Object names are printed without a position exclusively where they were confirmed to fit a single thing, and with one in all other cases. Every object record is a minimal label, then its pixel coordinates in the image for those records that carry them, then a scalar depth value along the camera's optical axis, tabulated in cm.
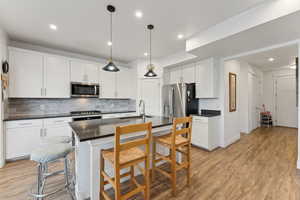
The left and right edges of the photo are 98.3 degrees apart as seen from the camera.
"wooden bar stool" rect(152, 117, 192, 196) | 175
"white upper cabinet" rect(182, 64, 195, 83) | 394
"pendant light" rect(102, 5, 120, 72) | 200
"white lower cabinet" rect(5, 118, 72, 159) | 266
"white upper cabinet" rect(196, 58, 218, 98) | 347
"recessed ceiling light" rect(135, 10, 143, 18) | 213
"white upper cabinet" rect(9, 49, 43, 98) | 287
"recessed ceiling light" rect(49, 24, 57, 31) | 252
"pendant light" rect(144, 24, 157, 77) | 255
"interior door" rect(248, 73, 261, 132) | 495
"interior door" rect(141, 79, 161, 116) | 448
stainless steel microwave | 361
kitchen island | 149
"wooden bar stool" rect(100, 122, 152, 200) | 126
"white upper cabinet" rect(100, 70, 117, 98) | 419
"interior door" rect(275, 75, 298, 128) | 539
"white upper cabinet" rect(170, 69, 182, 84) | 432
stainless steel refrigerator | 374
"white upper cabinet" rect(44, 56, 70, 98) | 326
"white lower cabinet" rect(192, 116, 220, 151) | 327
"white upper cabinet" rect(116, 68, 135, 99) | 456
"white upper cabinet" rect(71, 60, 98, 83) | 365
